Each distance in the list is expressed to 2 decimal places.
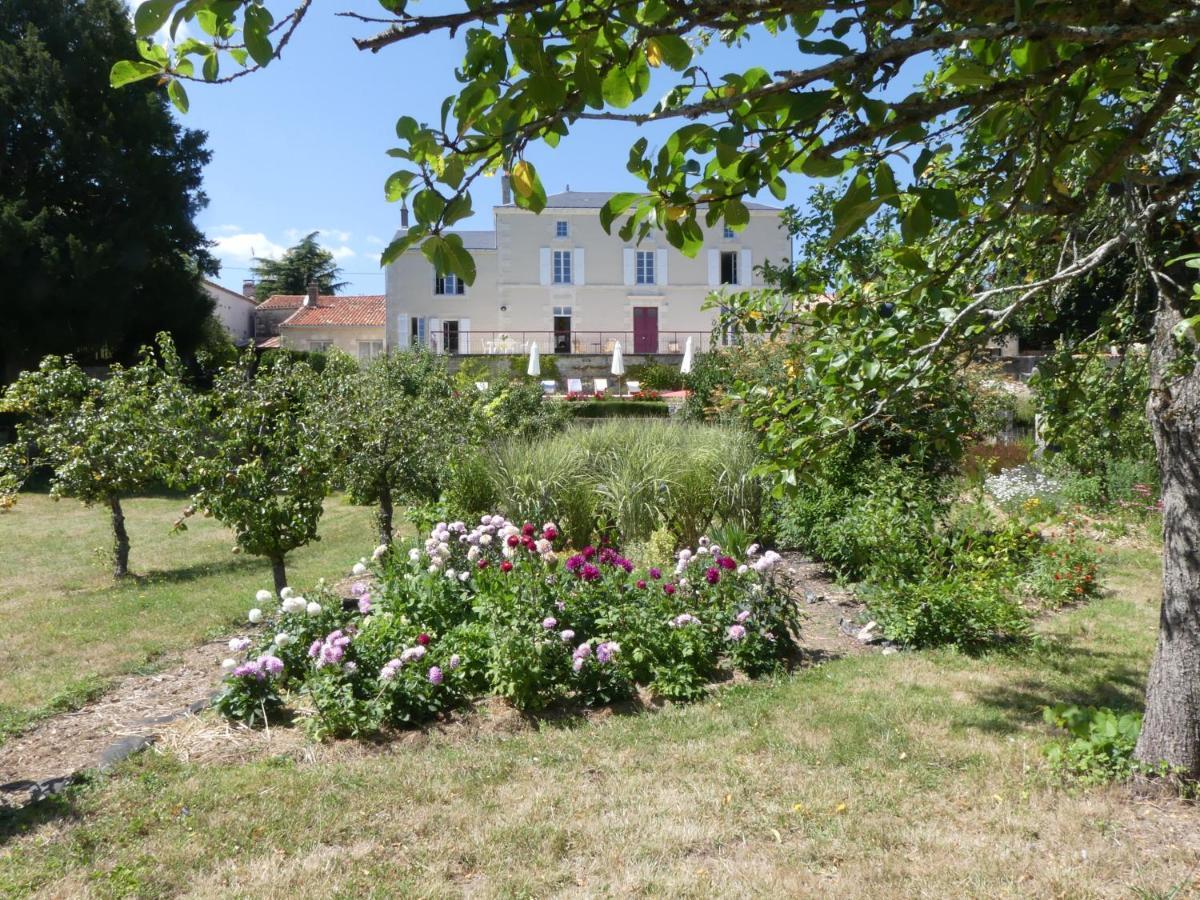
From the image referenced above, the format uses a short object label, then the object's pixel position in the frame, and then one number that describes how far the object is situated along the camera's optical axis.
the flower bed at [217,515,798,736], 4.45
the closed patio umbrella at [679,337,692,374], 23.72
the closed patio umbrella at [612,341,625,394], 26.92
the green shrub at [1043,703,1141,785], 3.39
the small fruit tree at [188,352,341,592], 6.84
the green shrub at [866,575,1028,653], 5.53
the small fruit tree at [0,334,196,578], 8.55
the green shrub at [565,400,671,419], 23.28
